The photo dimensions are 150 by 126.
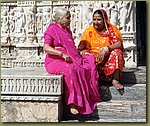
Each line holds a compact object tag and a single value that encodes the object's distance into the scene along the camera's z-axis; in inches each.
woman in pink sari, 136.6
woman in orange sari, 144.2
